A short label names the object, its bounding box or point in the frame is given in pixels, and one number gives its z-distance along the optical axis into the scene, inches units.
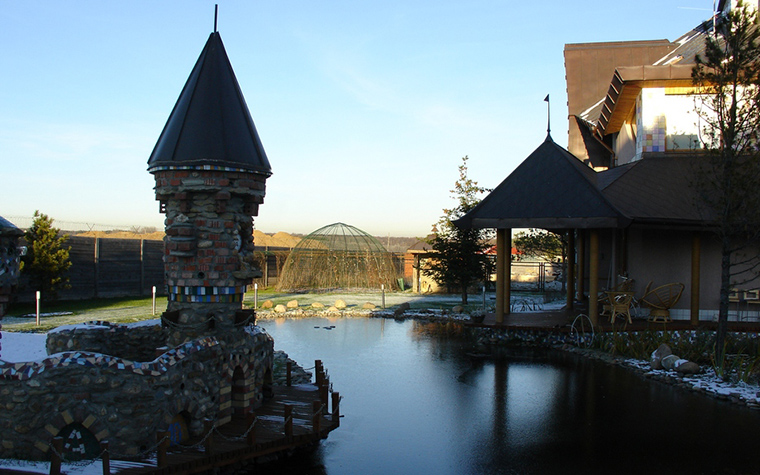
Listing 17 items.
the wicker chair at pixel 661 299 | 601.6
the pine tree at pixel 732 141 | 473.1
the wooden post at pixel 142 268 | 1034.7
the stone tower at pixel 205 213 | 329.4
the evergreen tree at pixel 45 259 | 791.1
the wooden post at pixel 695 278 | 601.9
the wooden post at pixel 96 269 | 941.2
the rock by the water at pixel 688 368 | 485.1
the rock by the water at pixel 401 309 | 892.2
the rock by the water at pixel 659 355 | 513.5
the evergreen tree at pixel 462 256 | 998.4
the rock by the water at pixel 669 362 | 500.7
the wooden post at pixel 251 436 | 284.2
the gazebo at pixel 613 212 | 590.2
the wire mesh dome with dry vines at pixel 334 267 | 1253.1
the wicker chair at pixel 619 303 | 601.0
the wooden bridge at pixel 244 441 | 247.4
